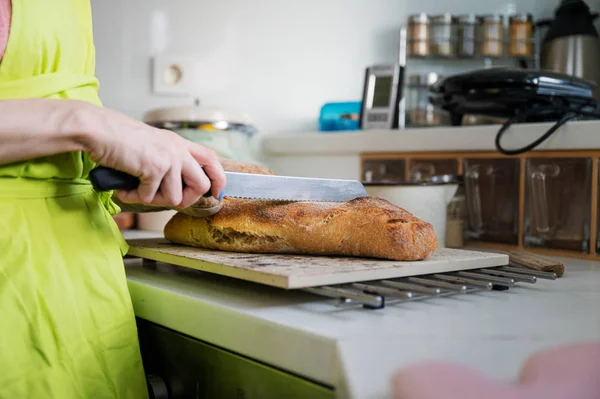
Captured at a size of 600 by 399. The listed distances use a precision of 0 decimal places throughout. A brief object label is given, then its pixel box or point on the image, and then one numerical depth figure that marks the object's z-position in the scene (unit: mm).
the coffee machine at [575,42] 1995
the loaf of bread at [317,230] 676
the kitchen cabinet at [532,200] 1050
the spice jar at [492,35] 2082
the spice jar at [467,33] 2076
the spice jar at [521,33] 2098
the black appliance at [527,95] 1126
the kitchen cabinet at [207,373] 516
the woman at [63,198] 541
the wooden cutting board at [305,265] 574
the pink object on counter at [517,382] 417
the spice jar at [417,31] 1976
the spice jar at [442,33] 2066
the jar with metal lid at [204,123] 1436
